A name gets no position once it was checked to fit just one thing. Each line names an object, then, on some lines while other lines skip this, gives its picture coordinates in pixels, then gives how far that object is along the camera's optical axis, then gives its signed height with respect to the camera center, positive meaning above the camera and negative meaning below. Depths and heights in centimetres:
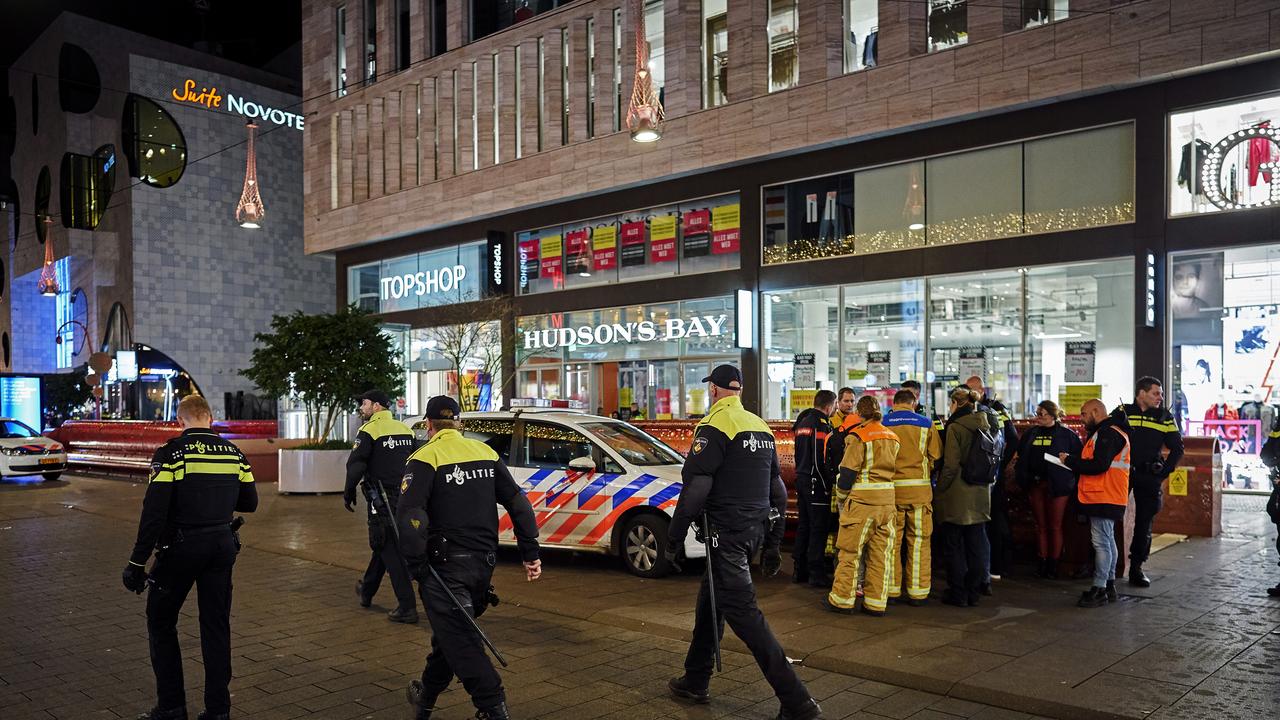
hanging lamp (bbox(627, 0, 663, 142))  1289 +361
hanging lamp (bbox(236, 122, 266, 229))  1642 +290
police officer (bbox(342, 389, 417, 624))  780 -97
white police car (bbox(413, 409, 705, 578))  962 -133
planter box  1852 -221
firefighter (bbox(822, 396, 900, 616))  778 -133
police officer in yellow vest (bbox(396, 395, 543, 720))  469 -96
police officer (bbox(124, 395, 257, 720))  506 -108
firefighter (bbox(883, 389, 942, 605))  805 -127
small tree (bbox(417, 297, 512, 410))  2739 +66
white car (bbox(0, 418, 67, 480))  2198 -218
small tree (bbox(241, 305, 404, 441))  1973 -3
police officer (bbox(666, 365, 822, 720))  515 -101
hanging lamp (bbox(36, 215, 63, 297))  3378 +317
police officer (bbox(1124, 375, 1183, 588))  895 -107
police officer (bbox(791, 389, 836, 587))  904 -137
